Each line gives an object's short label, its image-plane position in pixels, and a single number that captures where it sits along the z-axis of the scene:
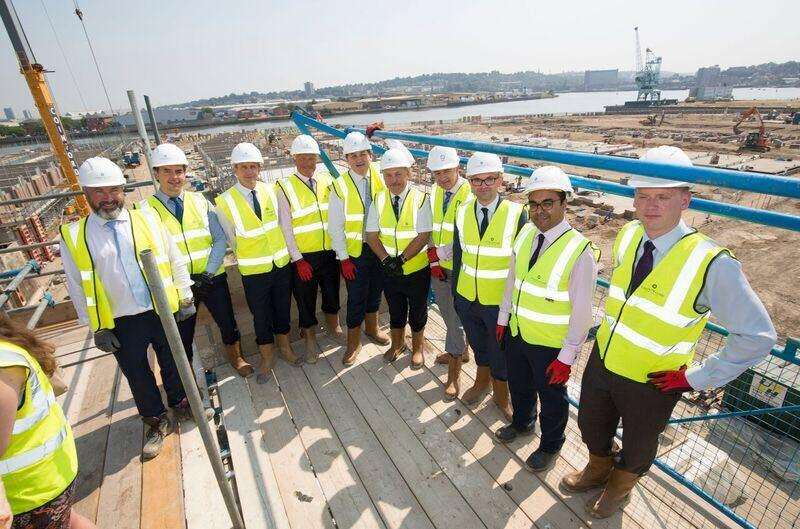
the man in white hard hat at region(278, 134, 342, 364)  4.13
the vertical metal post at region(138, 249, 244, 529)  1.50
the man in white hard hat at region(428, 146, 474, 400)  3.55
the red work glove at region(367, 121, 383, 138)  5.07
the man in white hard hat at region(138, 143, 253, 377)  3.48
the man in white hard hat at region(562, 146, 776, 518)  1.82
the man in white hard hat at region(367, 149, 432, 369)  3.81
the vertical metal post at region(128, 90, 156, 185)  3.48
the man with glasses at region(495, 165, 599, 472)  2.44
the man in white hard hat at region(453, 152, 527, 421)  2.98
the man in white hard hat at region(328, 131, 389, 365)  4.04
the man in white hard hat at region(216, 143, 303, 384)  3.79
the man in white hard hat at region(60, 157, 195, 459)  2.91
